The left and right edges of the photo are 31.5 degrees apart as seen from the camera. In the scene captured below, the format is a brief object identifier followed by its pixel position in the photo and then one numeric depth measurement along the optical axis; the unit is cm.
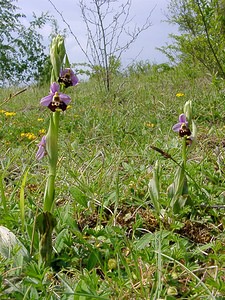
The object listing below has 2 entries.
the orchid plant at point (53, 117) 106
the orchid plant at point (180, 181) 140
